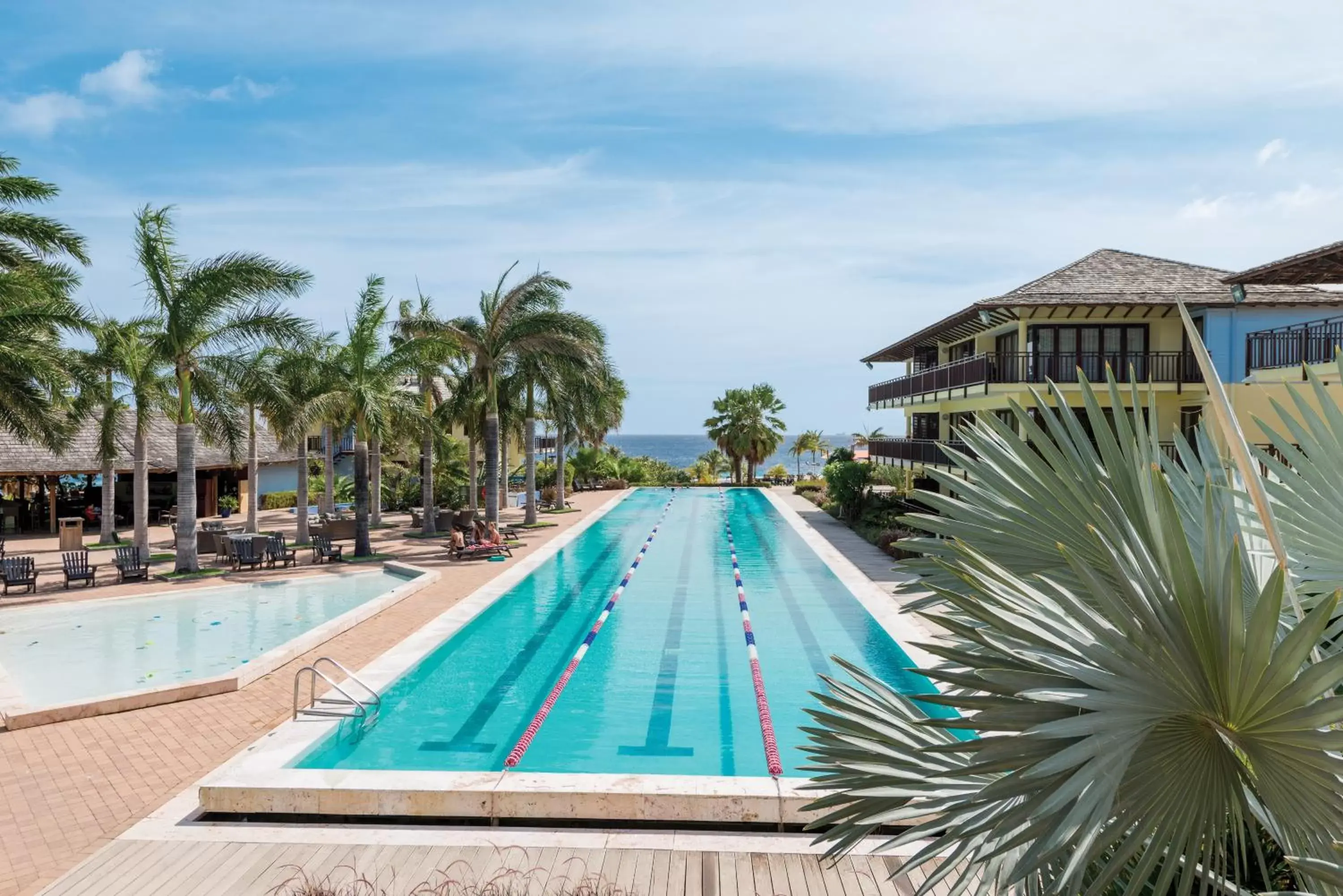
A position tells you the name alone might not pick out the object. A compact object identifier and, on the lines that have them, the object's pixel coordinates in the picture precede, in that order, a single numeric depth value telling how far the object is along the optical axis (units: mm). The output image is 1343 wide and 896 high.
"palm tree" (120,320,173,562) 20859
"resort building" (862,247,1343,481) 21359
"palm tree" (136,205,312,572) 19297
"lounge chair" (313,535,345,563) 21719
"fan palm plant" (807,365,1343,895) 2062
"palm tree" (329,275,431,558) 22578
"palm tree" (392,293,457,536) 24828
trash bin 24531
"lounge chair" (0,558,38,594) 17812
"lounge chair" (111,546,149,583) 18828
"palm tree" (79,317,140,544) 22469
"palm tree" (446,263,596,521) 26578
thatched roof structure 29250
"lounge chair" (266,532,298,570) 21016
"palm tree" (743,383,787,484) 51625
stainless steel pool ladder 9867
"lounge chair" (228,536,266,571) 20719
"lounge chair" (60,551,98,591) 18281
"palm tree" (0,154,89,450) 17812
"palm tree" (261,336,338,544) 22344
